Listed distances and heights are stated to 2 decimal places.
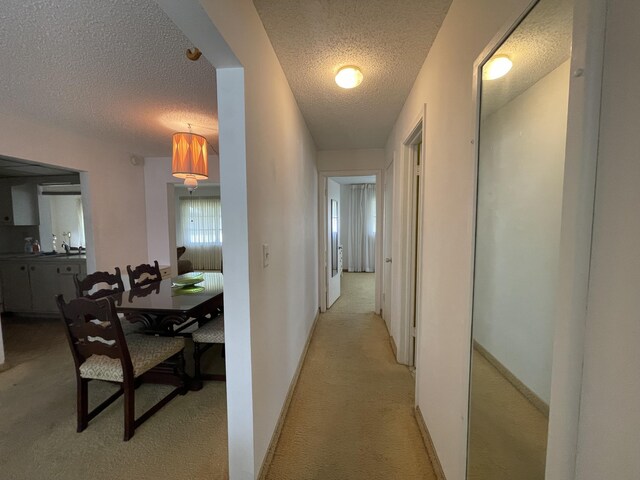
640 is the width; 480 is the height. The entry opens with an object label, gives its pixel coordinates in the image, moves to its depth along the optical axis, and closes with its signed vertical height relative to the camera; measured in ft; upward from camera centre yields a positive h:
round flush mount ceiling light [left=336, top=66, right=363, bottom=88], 6.02 +3.44
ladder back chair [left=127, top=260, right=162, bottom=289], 9.16 -1.79
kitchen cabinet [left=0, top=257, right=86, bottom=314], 12.19 -2.59
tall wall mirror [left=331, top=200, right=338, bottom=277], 14.03 -0.68
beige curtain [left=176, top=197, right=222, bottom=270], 25.53 -0.54
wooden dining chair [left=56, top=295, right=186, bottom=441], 5.26 -2.83
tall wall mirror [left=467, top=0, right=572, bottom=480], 2.27 -0.17
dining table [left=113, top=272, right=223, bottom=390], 6.31 -1.99
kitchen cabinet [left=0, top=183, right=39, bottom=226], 13.16 +1.17
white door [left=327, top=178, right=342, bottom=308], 13.33 -0.92
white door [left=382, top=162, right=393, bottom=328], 10.84 -0.61
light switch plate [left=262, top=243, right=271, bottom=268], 4.75 -0.53
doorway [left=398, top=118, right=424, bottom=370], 7.73 -0.85
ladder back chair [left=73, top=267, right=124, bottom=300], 7.45 -1.72
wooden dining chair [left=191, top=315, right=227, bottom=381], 7.09 -3.00
